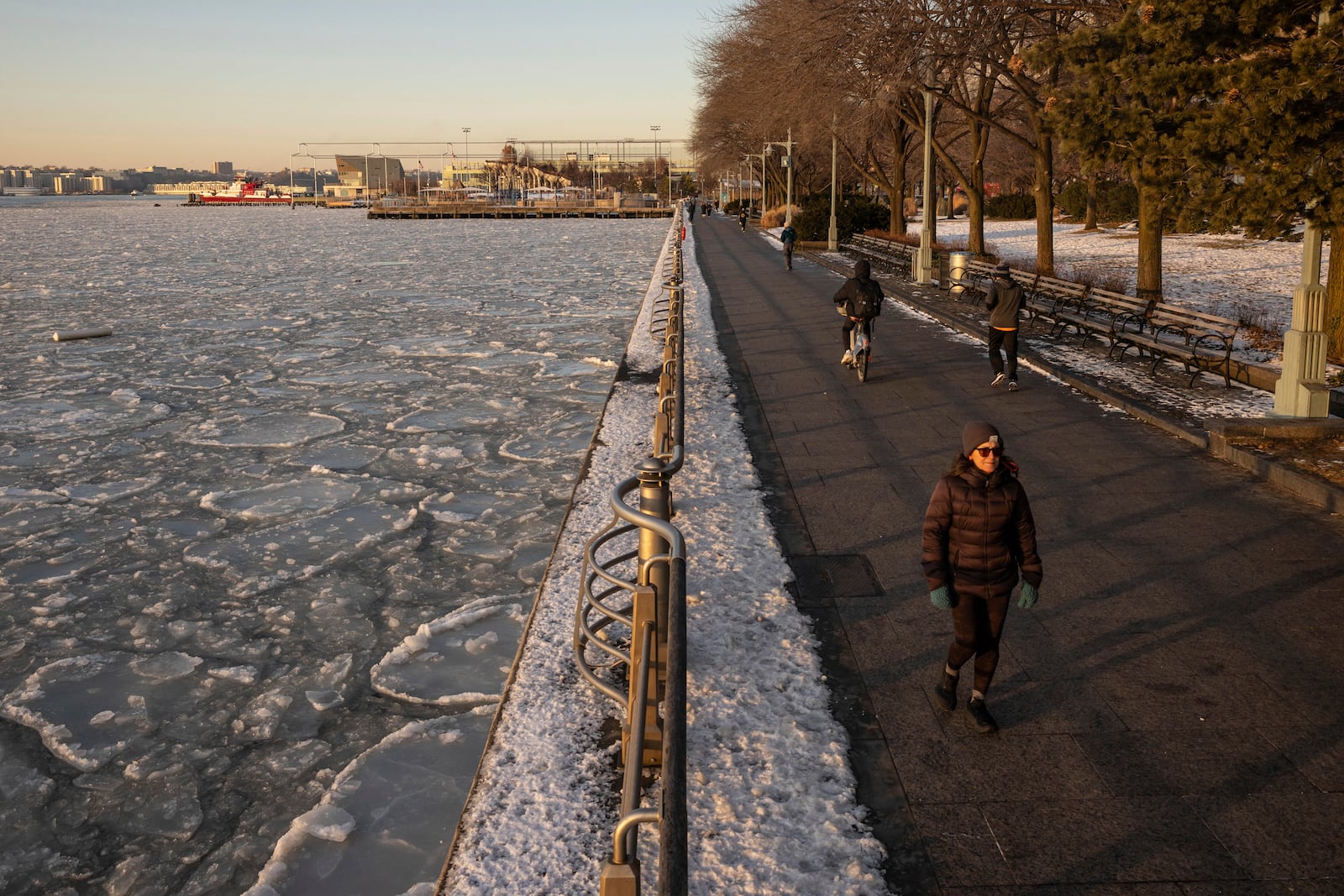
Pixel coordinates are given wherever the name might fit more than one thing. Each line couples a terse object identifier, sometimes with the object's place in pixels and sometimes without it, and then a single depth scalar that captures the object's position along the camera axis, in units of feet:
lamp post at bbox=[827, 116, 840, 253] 141.93
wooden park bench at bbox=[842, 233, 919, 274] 112.57
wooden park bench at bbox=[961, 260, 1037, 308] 74.95
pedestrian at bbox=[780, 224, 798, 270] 111.86
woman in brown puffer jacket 17.26
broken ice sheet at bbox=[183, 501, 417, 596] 27.81
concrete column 36.68
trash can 84.17
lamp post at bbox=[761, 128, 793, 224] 182.30
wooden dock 442.91
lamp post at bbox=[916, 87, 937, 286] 91.15
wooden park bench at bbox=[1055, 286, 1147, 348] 54.24
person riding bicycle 46.73
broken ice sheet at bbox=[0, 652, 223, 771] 19.94
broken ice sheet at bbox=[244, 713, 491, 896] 16.05
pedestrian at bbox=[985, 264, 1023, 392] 43.42
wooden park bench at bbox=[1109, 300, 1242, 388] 45.91
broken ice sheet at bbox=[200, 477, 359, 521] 32.83
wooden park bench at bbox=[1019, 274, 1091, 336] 60.44
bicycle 48.03
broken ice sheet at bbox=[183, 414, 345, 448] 41.63
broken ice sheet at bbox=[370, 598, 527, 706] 21.72
